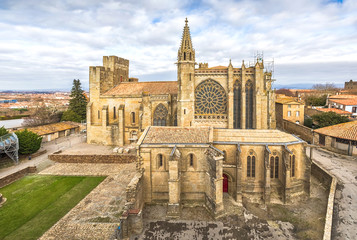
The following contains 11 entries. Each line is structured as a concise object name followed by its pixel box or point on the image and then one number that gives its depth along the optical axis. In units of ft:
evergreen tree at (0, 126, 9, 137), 91.25
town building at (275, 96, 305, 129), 139.03
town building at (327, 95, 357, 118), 143.54
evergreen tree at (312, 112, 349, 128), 112.47
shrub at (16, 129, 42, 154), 95.79
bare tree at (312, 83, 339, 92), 333.37
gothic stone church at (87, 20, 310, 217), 58.13
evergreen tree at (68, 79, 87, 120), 173.06
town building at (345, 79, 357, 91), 288.71
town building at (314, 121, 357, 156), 88.69
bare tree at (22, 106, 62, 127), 153.07
